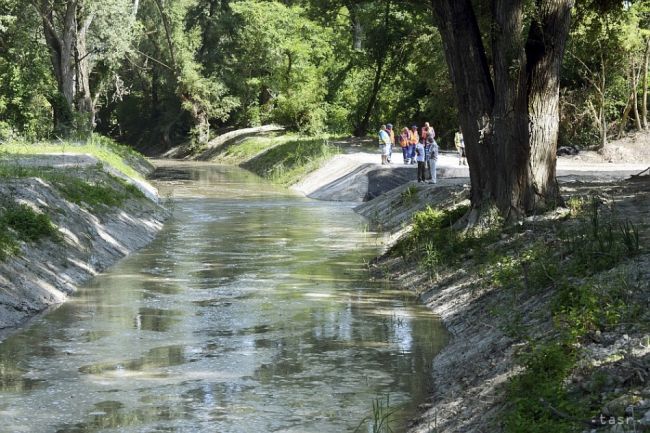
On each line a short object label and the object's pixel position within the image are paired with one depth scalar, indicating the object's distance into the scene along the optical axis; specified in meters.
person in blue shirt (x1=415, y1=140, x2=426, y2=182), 33.81
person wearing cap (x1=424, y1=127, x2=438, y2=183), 33.78
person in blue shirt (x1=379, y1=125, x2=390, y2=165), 41.50
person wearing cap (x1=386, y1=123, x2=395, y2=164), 42.82
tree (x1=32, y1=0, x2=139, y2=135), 54.88
